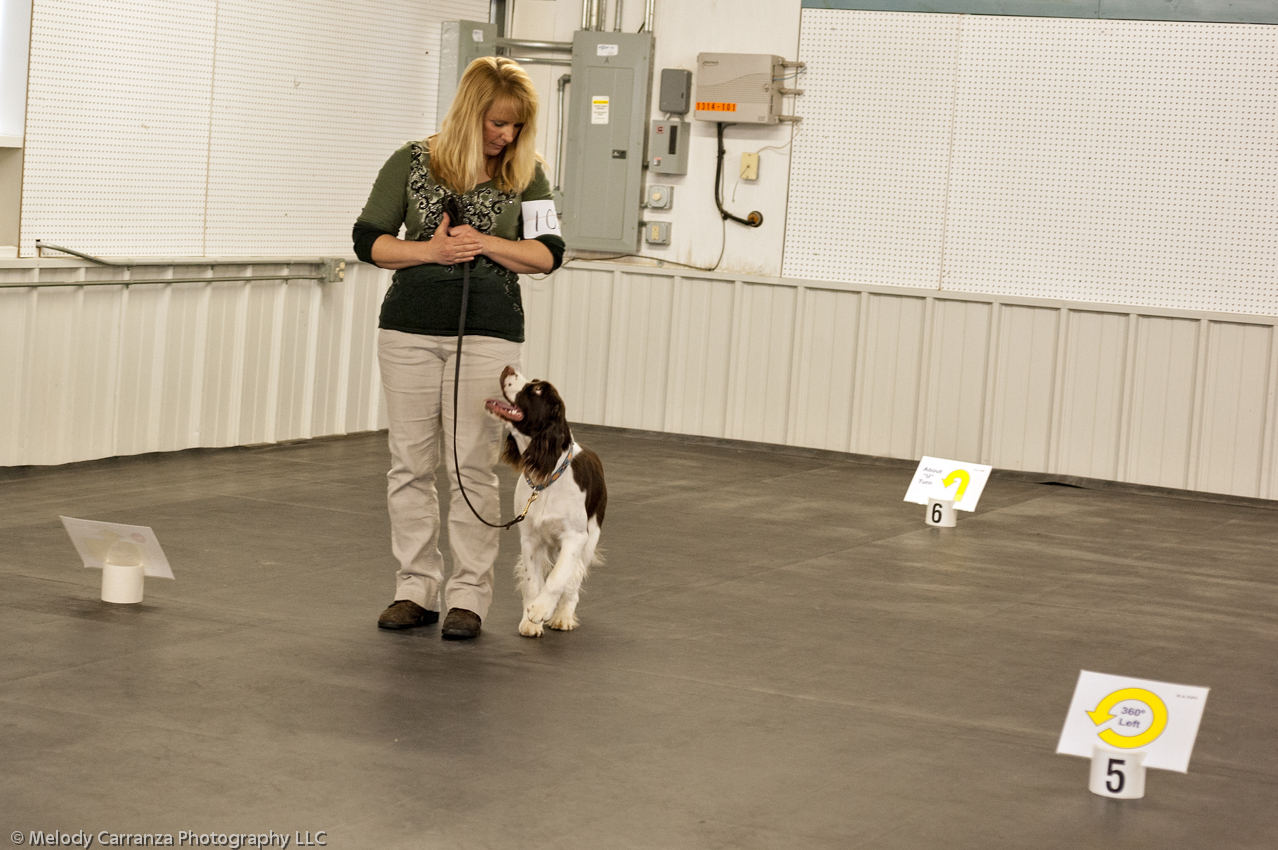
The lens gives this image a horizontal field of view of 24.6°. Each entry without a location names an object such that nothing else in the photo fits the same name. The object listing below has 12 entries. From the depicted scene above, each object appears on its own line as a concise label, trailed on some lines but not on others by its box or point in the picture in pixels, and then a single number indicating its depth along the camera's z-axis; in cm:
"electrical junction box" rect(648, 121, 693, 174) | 2013
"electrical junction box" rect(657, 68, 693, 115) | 1997
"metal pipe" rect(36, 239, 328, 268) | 1459
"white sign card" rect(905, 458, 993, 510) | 1483
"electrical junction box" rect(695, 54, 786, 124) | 1949
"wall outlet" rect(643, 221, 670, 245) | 2052
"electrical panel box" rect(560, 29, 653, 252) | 2036
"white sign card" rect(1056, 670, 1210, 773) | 723
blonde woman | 890
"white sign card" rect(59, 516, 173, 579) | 985
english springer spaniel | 908
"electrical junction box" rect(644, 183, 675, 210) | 2048
